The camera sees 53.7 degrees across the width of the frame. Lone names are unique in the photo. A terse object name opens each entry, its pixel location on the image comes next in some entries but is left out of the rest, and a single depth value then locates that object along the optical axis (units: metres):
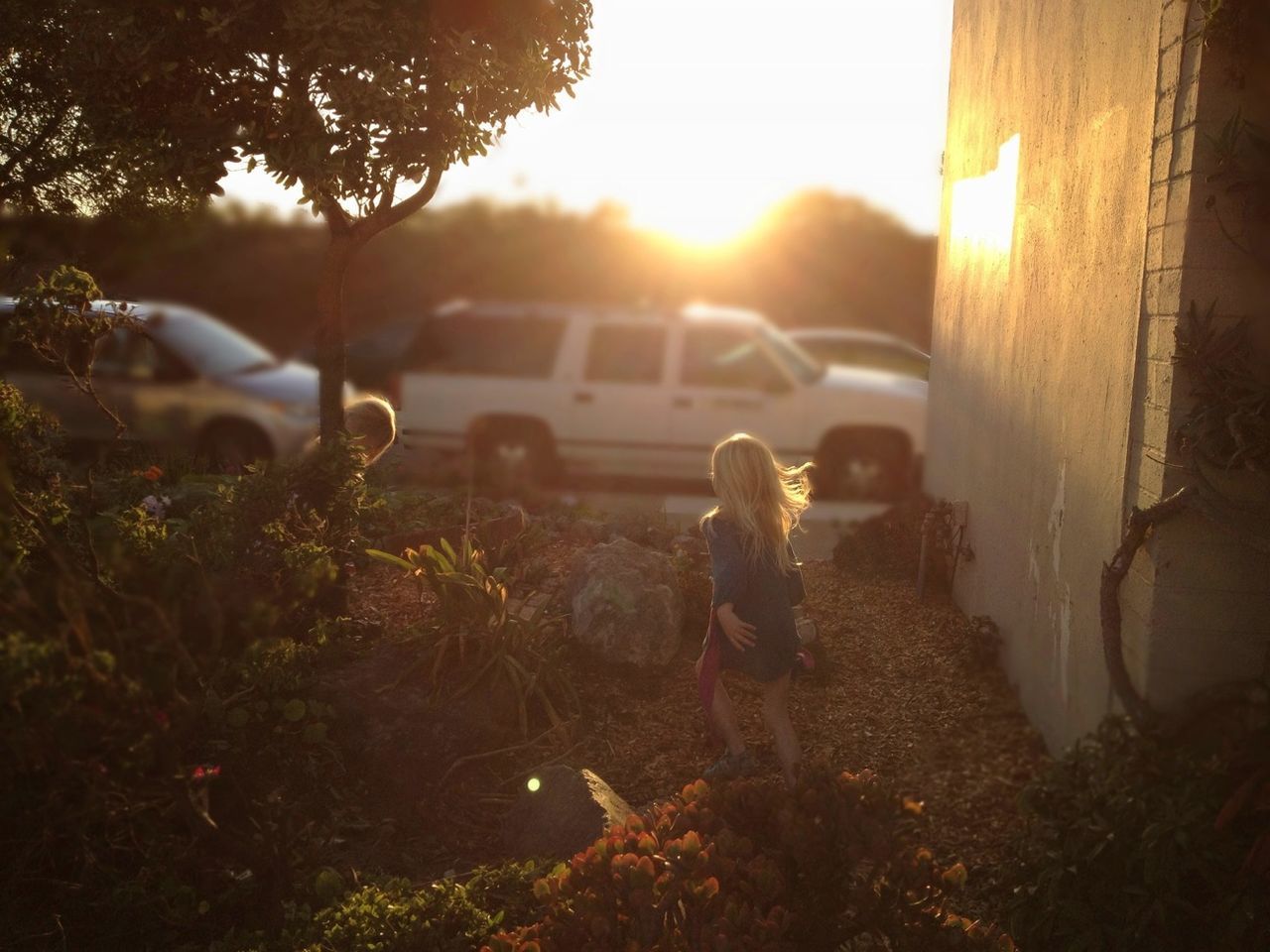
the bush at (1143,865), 3.35
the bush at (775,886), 2.99
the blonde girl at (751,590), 4.44
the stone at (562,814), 4.15
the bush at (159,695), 2.80
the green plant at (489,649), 5.21
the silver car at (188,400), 10.76
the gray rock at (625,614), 5.40
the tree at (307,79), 5.59
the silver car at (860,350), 14.62
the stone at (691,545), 6.40
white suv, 10.48
